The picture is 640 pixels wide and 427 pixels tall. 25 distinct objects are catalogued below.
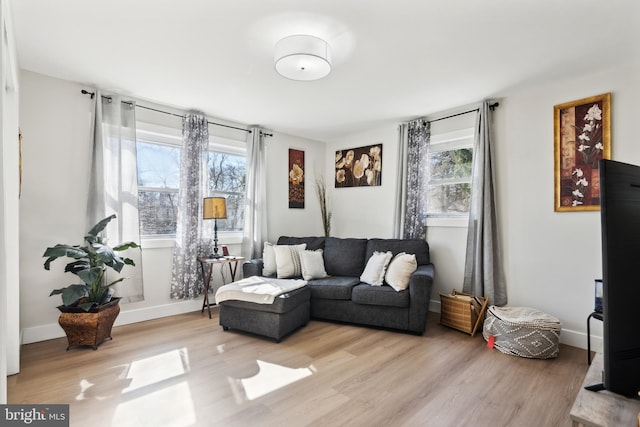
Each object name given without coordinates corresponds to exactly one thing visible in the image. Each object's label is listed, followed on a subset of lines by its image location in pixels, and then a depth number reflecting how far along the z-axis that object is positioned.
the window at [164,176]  3.69
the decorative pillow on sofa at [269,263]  3.96
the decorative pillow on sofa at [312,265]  3.89
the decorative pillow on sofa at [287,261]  3.88
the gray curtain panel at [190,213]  3.77
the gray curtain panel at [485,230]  3.37
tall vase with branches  5.24
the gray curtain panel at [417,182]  4.07
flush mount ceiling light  2.25
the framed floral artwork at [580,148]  2.81
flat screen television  0.91
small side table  3.70
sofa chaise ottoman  2.99
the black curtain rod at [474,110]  3.45
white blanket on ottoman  3.04
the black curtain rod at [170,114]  3.20
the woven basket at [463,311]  3.20
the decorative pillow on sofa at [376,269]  3.52
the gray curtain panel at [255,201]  4.40
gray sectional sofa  3.19
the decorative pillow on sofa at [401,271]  3.30
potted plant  2.64
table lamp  3.71
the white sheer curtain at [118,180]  3.21
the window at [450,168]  3.80
